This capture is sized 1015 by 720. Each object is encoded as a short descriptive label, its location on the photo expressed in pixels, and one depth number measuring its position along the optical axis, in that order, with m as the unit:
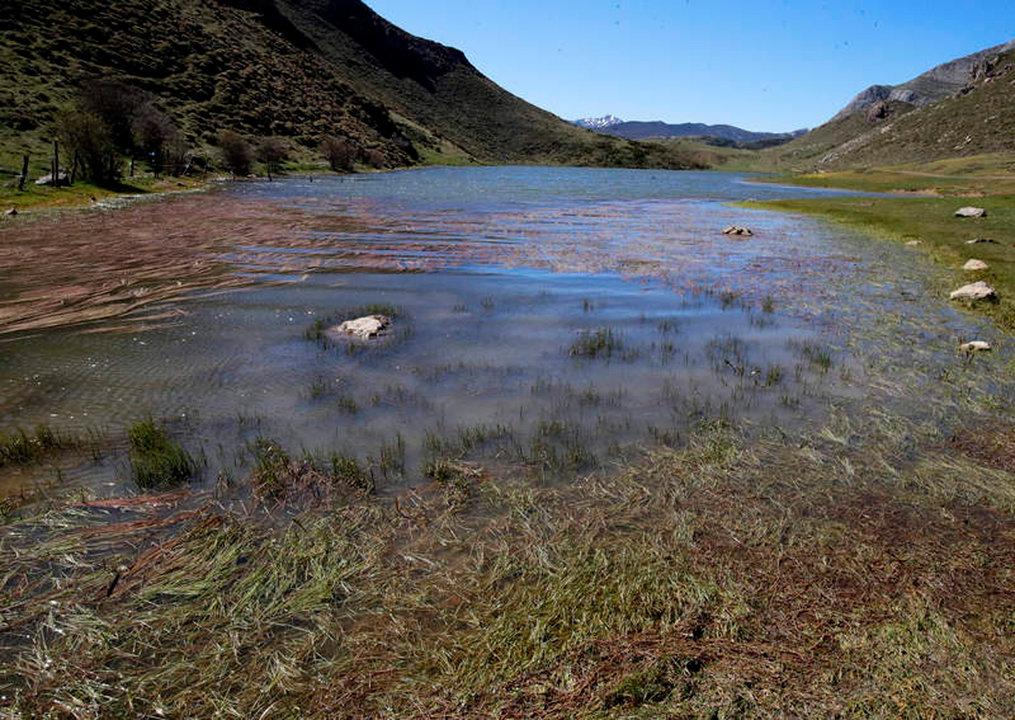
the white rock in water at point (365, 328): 12.82
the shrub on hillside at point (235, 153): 65.12
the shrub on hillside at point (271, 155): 78.56
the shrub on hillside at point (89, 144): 38.28
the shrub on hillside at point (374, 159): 111.44
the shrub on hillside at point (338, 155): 96.19
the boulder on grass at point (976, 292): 15.38
